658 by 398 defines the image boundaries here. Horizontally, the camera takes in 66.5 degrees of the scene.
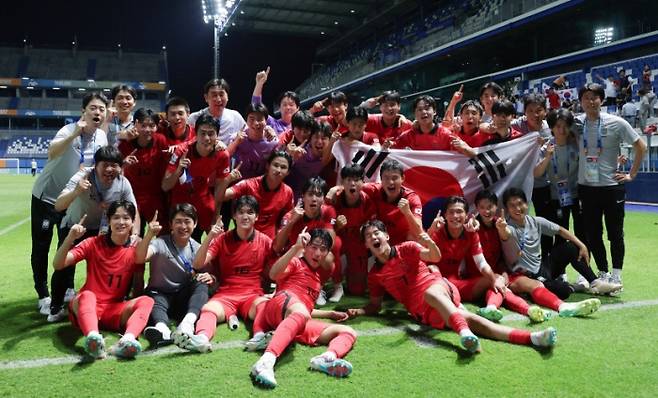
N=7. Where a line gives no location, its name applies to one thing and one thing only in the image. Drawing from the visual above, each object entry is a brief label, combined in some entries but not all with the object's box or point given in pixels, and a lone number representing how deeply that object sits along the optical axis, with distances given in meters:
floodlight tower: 17.97
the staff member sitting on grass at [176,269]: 3.84
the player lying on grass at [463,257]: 4.25
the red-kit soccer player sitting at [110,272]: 3.53
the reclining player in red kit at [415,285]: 3.52
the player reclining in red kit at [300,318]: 2.89
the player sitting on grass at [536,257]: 4.41
